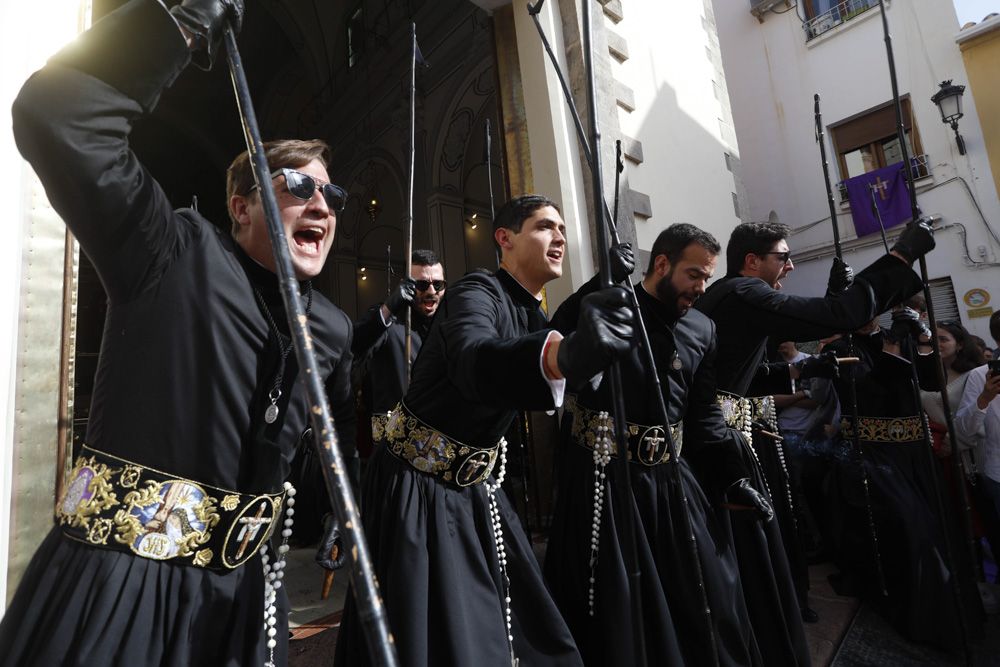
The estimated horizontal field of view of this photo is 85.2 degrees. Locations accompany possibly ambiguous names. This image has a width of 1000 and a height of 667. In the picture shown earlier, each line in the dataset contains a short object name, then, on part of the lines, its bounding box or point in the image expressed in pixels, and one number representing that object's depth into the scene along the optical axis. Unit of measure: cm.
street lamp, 814
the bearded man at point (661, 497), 214
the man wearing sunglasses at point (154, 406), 93
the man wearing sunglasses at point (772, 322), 251
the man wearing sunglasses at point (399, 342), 385
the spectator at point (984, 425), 367
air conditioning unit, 1223
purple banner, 1025
